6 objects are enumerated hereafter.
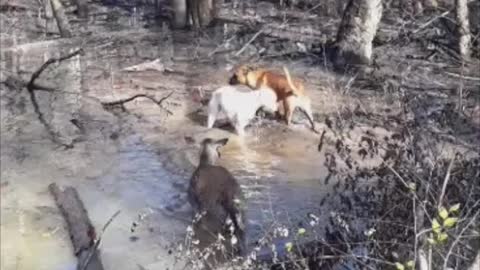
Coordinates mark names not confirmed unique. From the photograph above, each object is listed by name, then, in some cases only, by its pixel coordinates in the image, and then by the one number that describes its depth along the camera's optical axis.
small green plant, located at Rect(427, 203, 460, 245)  4.77
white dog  11.46
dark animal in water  8.29
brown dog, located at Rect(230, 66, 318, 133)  11.81
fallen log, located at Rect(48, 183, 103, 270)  7.73
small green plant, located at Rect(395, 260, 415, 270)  5.05
